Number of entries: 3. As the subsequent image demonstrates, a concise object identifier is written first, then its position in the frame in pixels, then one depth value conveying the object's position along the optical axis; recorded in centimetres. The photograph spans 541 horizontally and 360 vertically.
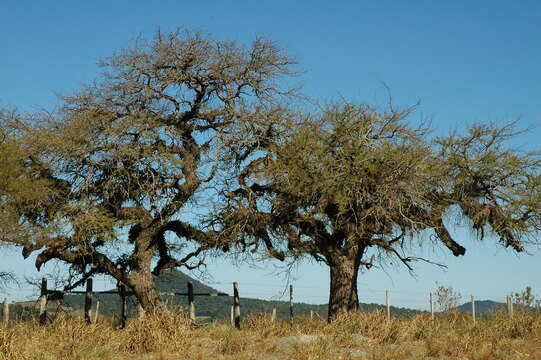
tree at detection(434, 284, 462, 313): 3144
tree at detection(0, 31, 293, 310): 2367
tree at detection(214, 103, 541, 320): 2277
